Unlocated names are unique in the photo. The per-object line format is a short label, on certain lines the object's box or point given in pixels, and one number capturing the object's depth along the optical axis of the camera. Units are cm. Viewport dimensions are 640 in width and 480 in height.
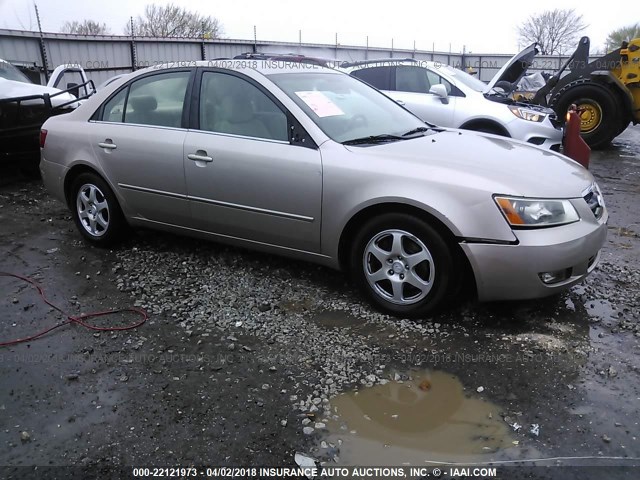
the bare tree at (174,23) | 3638
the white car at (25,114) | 729
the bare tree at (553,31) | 5091
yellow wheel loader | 1035
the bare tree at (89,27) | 3106
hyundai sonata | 325
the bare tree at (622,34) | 3454
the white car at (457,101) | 800
